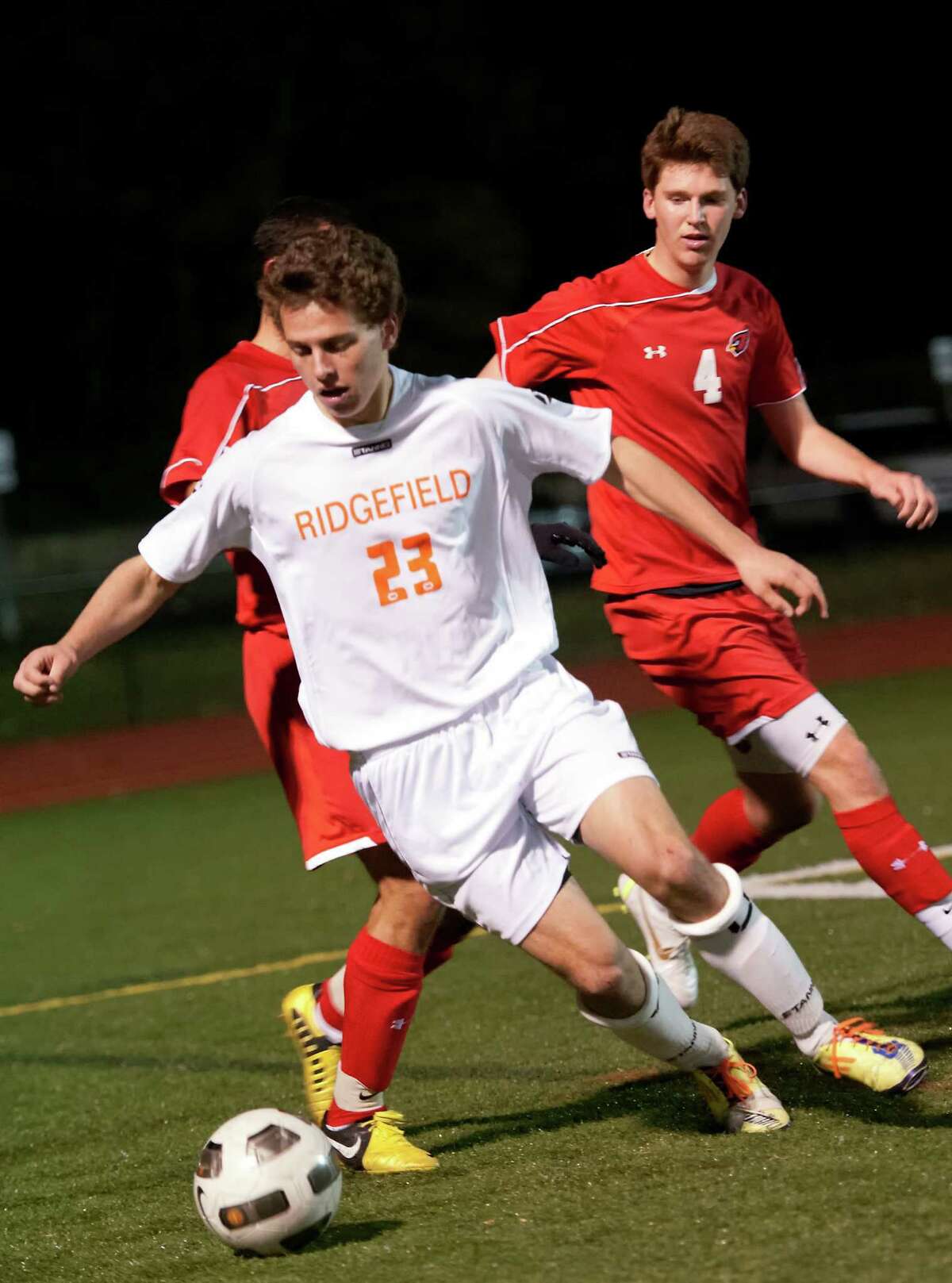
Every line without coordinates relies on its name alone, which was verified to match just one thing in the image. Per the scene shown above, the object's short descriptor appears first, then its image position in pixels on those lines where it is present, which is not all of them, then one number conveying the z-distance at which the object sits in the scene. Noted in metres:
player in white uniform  7.49
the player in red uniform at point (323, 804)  8.64
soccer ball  7.21
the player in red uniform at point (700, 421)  9.65
